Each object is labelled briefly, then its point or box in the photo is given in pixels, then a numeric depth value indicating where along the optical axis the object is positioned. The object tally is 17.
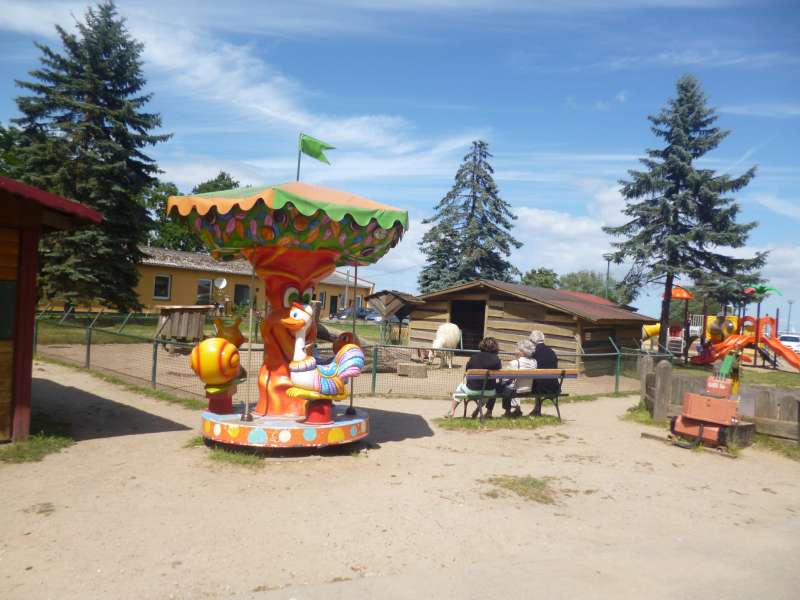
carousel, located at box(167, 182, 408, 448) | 6.65
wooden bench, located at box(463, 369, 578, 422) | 9.41
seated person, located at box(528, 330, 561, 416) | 10.12
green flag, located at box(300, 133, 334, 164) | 7.85
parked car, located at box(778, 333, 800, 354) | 37.94
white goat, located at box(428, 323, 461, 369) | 20.77
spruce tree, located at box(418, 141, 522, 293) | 36.19
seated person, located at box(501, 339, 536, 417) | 9.90
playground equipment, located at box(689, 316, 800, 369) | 23.93
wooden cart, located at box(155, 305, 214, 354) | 18.50
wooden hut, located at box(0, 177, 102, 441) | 7.05
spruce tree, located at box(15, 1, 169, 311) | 25.00
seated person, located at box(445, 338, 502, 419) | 9.48
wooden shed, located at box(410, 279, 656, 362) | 18.89
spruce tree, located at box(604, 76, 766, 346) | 25.86
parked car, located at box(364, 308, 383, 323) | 52.58
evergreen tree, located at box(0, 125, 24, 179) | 26.67
